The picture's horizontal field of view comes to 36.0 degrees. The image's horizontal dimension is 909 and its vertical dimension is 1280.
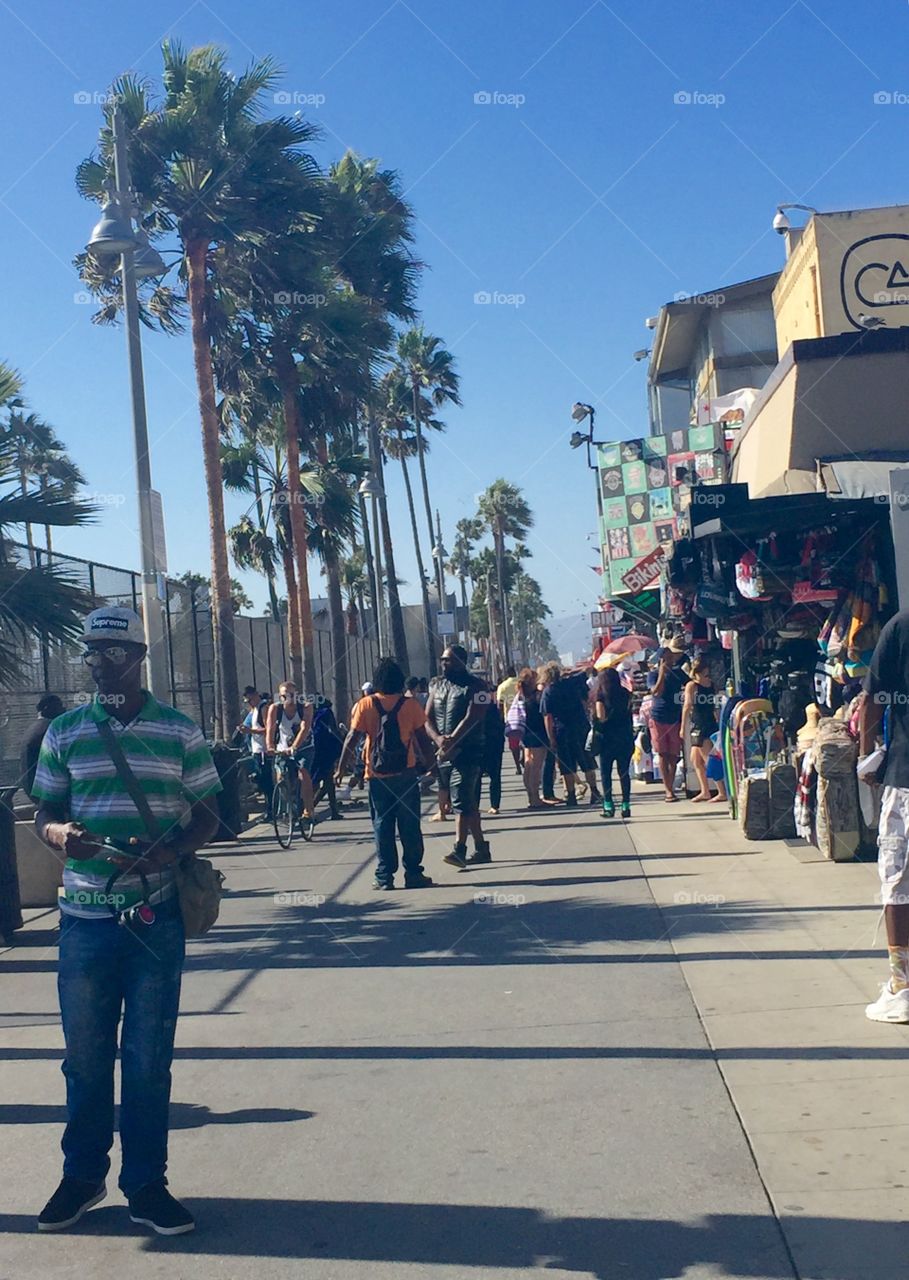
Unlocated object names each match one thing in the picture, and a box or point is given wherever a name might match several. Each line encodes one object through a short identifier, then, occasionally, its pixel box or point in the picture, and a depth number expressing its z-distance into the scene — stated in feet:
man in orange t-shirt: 36.50
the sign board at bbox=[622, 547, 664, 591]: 71.92
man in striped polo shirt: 13.98
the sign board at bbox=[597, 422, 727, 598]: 81.21
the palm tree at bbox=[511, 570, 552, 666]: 486.38
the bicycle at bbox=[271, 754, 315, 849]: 50.60
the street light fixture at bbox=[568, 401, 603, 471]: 109.70
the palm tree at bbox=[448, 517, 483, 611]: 328.39
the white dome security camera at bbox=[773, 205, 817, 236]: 84.89
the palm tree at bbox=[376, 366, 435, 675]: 168.35
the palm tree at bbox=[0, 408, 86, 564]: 175.05
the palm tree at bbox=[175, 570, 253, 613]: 243.01
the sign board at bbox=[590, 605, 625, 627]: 154.01
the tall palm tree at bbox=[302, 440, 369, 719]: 102.68
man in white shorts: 20.03
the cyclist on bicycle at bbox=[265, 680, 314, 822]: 53.06
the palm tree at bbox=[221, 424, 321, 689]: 97.40
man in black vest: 39.45
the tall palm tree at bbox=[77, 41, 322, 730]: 71.20
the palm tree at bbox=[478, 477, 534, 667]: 293.64
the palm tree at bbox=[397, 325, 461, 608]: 169.68
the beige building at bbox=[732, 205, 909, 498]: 42.70
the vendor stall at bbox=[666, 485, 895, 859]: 34.91
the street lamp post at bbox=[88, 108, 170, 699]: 45.24
